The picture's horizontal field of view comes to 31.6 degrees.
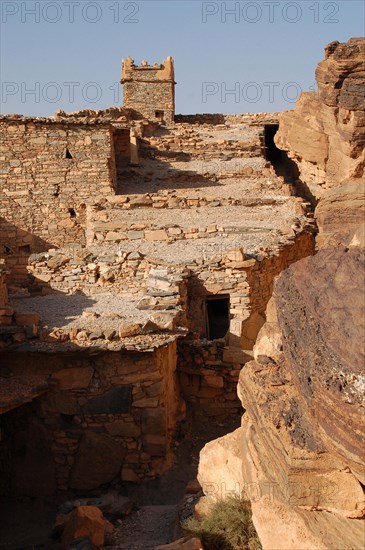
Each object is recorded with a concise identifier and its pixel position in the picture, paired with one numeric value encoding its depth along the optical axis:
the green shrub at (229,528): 5.92
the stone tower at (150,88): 26.03
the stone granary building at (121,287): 8.67
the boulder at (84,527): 7.11
